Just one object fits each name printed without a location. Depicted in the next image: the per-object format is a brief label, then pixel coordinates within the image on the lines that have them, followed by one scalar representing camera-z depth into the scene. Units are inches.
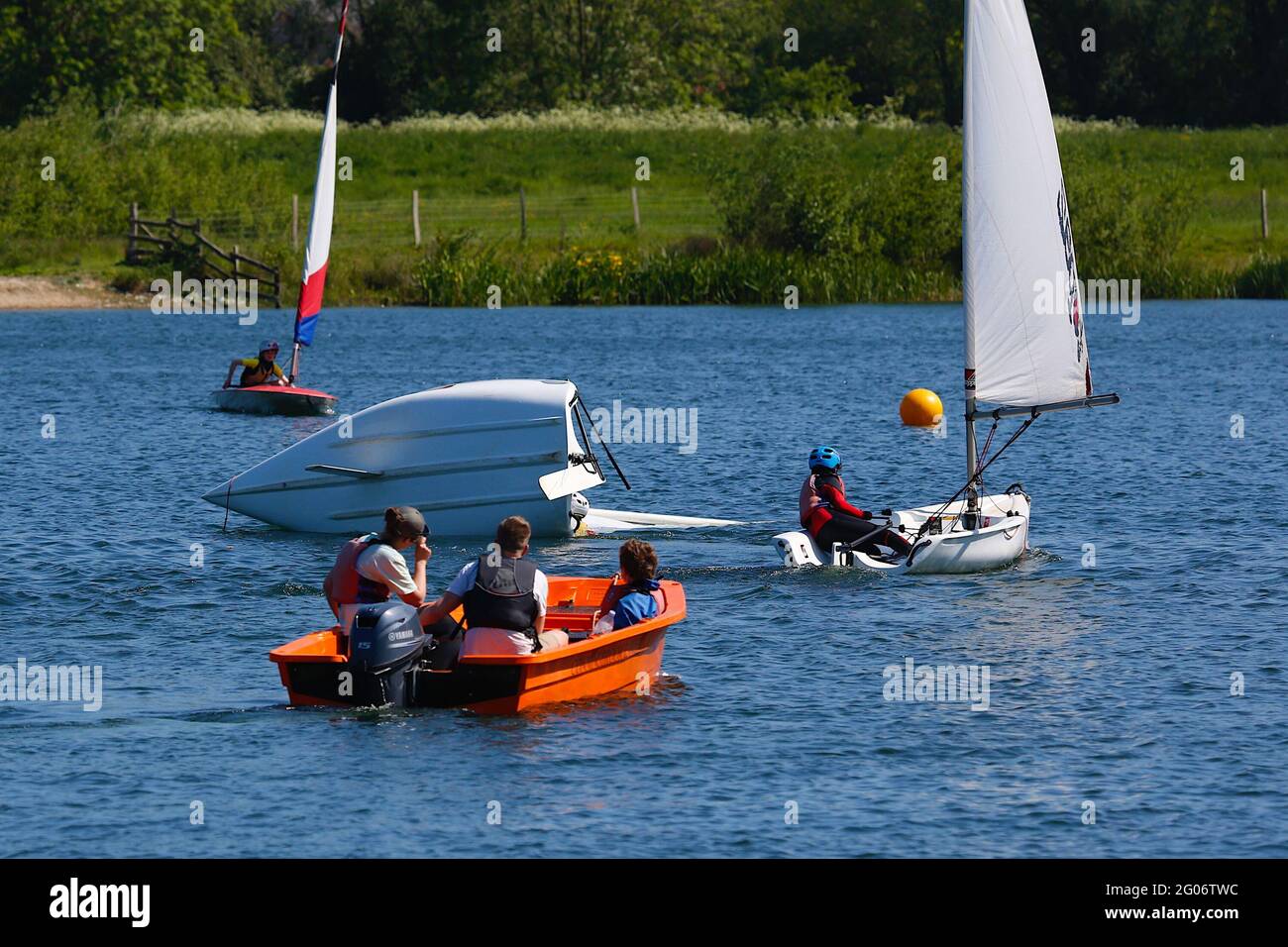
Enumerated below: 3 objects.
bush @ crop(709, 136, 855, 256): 2625.5
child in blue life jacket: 713.6
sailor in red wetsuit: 917.2
